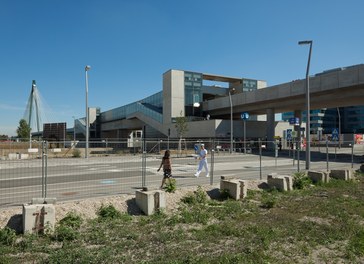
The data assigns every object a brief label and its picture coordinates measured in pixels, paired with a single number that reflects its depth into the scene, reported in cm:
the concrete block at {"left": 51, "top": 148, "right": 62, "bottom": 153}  2595
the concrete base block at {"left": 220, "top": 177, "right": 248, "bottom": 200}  1037
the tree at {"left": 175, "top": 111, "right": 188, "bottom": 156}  5212
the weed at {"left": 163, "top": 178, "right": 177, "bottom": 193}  1000
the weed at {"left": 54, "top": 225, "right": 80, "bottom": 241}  647
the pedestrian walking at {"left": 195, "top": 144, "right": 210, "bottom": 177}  1639
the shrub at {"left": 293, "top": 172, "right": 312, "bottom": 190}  1265
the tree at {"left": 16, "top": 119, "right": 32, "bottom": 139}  6290
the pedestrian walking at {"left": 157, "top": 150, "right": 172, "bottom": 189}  1180
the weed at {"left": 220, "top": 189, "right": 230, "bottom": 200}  1054
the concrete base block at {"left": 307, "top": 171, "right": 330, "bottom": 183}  1395
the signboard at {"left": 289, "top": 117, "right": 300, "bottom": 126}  4329
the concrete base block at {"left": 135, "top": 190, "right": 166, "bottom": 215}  841
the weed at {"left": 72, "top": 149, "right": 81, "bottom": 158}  3120
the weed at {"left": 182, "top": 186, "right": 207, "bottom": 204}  970
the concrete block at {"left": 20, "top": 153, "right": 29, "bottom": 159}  2744
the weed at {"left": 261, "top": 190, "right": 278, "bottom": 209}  944
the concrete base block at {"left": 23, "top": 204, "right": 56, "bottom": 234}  677
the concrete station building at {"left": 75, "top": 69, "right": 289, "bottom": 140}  5409
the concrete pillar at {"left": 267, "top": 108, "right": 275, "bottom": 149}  5041
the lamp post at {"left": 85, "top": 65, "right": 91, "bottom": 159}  3252
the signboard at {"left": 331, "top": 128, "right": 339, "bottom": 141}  3262
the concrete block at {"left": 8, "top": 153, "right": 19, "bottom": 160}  2674
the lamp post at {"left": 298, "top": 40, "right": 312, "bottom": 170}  1945
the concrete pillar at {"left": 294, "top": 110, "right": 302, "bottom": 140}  5418
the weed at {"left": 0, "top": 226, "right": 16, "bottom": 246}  621
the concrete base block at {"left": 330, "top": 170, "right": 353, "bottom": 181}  1493
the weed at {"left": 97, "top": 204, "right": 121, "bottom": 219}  802
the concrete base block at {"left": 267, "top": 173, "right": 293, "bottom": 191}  1213
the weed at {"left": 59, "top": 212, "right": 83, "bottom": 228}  725
